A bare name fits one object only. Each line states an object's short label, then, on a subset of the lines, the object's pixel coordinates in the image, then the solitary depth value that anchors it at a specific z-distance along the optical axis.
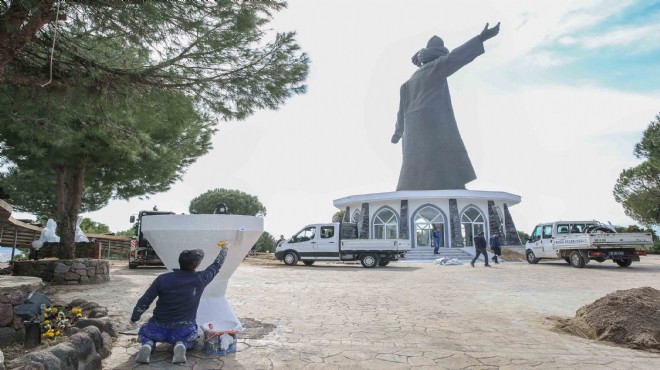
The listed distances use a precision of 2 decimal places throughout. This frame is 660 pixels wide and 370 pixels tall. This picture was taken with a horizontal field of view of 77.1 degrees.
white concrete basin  4.24
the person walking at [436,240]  22.60
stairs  21.73
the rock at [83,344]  3.09
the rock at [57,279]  9.57
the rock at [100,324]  4.05
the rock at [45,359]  2.54
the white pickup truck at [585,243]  14.01
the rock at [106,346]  3.61
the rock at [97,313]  4.98
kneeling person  3.48
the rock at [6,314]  4.02
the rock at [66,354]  2.78
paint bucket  3.76
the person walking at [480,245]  16.58
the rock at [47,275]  9.54
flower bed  4.05
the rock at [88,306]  5.41
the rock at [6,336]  3.92
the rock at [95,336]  3.52
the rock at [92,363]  3.07
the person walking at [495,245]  18.22
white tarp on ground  18.62
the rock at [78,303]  5.46
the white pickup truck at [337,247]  16.34
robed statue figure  27.42
